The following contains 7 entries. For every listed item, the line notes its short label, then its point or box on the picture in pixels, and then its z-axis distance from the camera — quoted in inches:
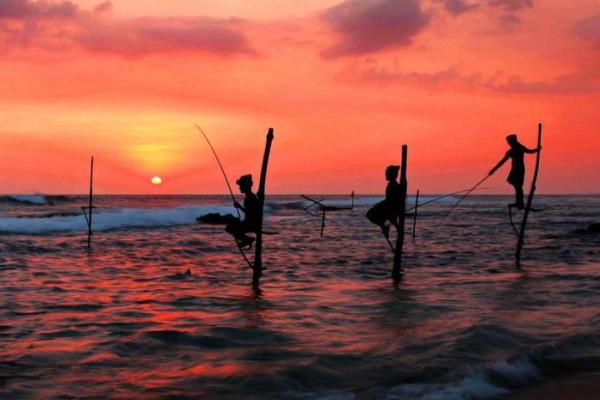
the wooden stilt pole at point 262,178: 492.7
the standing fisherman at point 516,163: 543.5
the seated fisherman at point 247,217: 482.0
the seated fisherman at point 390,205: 525.7
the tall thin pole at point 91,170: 931.8
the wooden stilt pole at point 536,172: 639.0
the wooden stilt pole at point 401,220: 541.3
